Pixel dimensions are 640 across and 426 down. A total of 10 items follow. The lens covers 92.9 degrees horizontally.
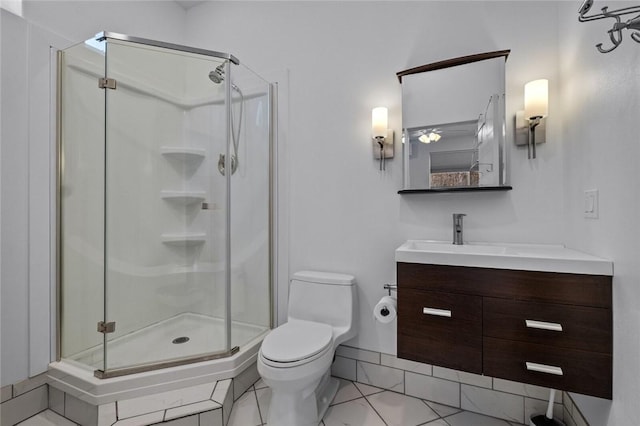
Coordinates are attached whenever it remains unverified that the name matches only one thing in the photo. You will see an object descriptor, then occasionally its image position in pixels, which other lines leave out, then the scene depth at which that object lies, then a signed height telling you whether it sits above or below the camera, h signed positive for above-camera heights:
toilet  1.39 -0.66
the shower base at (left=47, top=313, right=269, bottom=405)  1.50 -0.82
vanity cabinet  1.12 -0.45
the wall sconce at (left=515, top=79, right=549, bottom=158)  1.49 +0.49
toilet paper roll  1.65 -0.53
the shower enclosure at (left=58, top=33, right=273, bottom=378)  1.73 +0.05
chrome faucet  1.65 -0.08
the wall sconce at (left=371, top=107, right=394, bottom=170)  1.81 +0.47
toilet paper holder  1.75 -0.43
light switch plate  1.22 +0.04
